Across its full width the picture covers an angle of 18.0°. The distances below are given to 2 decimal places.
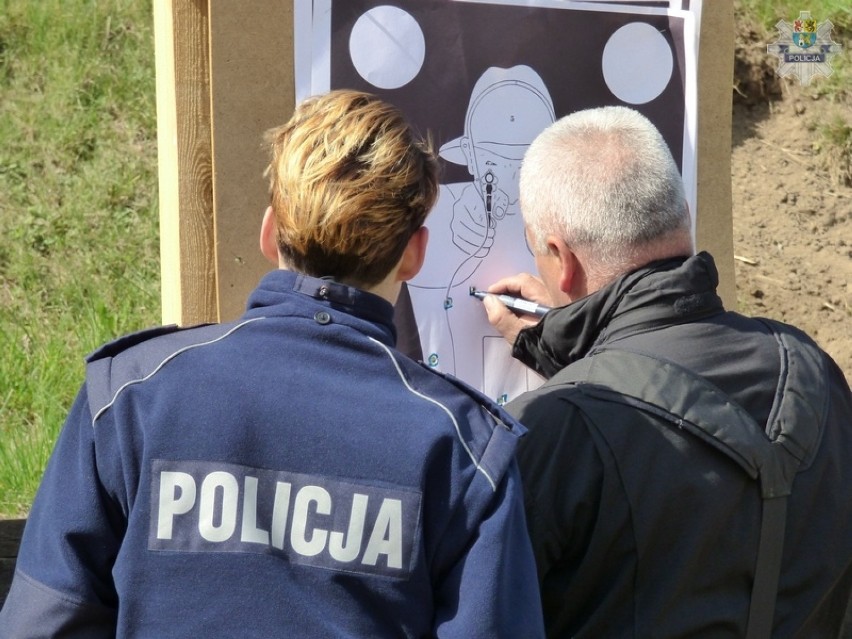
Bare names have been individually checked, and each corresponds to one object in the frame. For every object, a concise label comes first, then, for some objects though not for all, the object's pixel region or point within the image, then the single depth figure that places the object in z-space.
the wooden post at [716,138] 4.09
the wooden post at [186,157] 3.61
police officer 2.88
